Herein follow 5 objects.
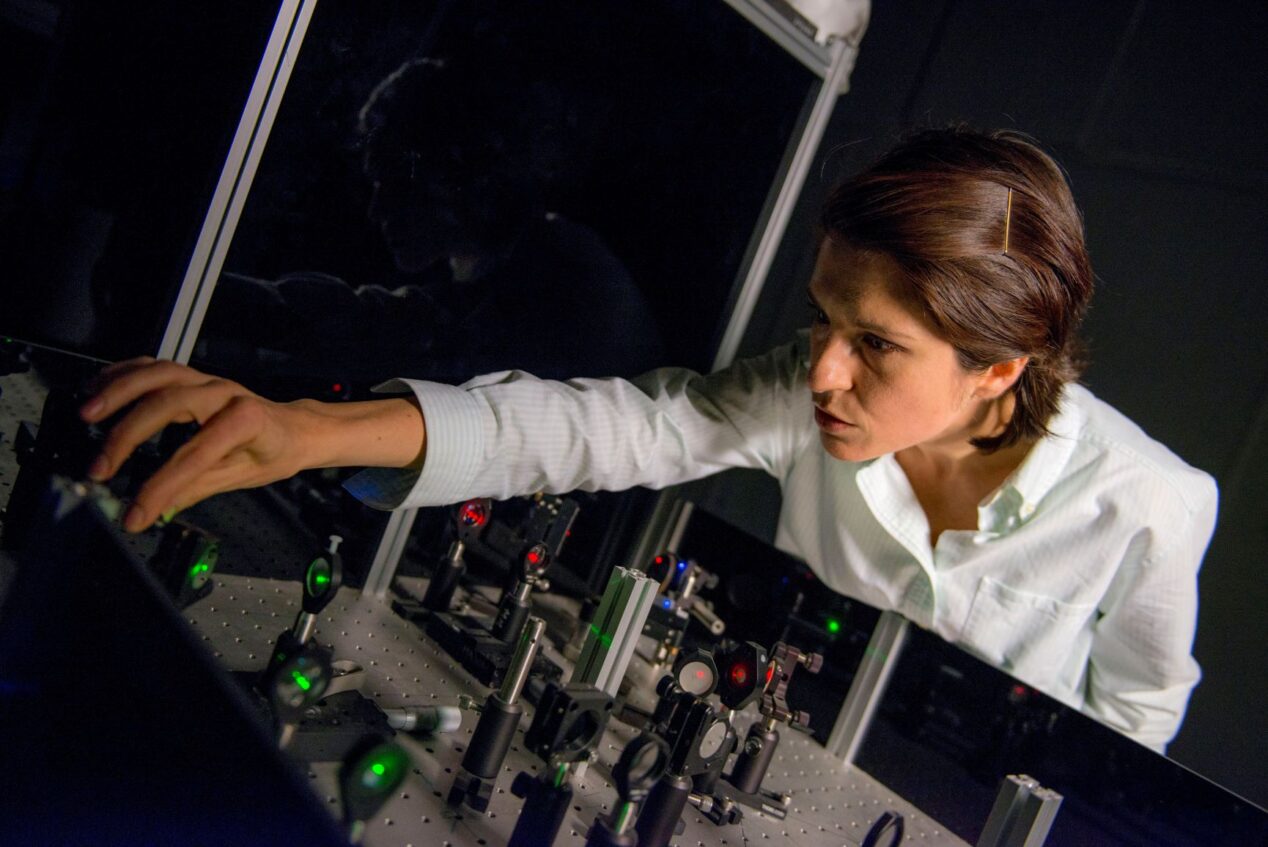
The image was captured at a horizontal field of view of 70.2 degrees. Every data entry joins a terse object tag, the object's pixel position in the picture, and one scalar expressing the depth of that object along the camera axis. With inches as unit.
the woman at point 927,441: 45.4
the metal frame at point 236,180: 46.1
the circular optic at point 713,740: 40.4
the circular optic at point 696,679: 42.8
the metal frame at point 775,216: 73.5
